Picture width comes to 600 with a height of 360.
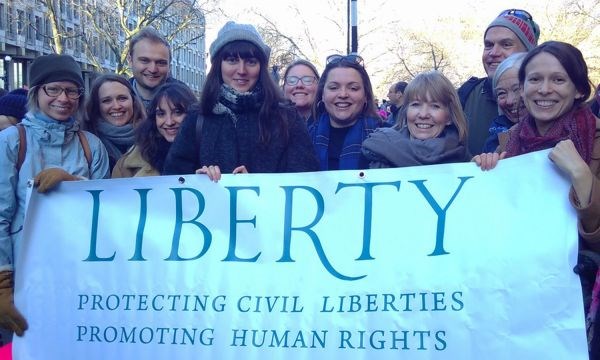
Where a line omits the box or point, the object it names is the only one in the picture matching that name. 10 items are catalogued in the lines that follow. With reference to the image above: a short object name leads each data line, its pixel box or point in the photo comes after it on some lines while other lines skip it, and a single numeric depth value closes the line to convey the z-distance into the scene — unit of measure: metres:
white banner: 2.64
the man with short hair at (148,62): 4.69
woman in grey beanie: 3.27
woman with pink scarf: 2.58
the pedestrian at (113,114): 4.07
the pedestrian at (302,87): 4.74
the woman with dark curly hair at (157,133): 3.66
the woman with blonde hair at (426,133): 3.17
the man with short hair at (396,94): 9.41
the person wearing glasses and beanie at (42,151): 3.11
